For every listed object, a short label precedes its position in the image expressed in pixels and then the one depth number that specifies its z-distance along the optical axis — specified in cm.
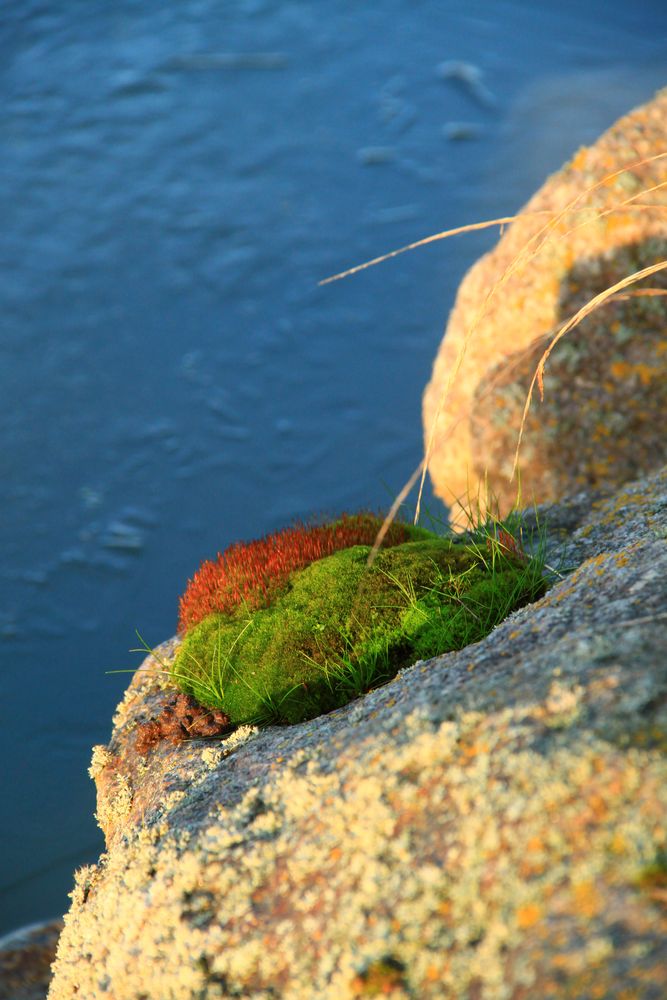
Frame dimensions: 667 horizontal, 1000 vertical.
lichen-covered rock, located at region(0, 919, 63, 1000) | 1161
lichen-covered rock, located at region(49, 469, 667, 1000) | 398
